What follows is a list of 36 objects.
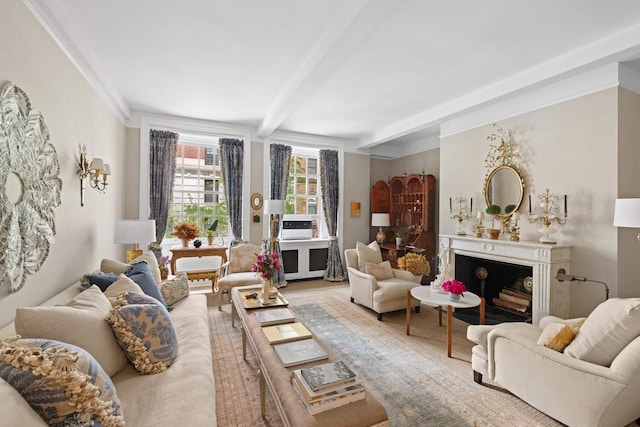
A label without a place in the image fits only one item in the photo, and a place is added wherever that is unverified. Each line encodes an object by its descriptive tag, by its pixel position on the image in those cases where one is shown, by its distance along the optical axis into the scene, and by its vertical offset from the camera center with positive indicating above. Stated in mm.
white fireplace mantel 3012 -619
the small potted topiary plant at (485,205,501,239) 3691 -80
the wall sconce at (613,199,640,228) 2266 +2
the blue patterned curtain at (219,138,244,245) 5141 +589
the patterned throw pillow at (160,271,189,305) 2860 -837
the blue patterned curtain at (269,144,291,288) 5520 +713
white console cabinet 5672 -981
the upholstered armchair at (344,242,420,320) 3695 -988
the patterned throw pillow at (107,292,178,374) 1654 -749
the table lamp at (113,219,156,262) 3438 -296
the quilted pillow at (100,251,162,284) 2637 -554
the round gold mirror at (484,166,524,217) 3652 +301
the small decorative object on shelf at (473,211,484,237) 3908 -212
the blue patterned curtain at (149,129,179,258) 4680 +510
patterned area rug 1979 -1422
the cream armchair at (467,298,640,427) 1620 -960
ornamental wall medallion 1610 +116
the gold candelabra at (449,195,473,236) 4277 -10
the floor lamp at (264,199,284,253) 4941 +38
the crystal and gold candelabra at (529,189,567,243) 3191 -45
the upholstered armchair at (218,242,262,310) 3952 -883
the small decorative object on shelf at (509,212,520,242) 3482 -214
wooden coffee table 1296 -949
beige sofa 950 -978
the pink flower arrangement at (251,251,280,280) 2717 -525
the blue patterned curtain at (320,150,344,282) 5914 +183
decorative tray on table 2718 -919
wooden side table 4484 -753
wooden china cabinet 5471 +56
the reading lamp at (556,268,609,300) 2925 -679
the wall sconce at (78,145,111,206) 2734 +378
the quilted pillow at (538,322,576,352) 1911 -852
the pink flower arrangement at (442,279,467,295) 2891 -779
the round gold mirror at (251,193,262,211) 5371 +149
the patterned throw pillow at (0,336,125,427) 1021 -652
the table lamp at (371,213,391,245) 5891 -240
